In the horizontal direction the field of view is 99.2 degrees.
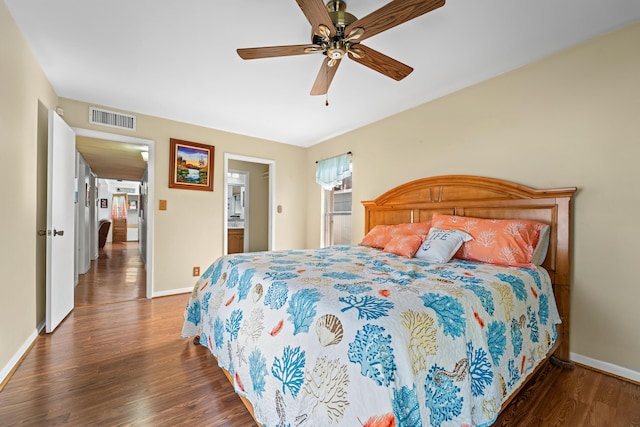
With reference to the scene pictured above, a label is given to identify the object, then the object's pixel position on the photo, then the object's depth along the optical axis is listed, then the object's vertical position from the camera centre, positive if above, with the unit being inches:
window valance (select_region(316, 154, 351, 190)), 161.0 +26.0
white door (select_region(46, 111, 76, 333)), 94.1 -3.6
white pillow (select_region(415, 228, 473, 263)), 82.5 -10.1
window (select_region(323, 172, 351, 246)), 166.9 -1.1
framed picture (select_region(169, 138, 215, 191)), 145.9 +25.8
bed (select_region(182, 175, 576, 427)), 36.0 -20.3
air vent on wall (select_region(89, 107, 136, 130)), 126.2 +44.3
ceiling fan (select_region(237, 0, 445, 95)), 55.6 +41.7
